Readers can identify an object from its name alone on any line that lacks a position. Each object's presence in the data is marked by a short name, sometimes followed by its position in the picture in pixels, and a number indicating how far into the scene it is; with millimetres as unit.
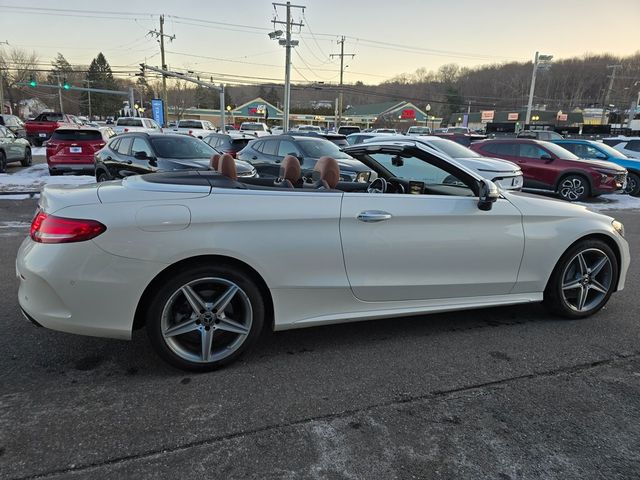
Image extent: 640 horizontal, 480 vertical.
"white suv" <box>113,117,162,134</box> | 27144
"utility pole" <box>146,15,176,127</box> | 51844
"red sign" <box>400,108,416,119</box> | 91406
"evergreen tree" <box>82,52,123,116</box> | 102044
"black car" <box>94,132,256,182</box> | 9133
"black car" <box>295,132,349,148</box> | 15686
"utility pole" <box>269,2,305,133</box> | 36094
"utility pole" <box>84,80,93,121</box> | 95794
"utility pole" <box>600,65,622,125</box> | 79812
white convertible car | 2750
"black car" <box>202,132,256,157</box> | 15334
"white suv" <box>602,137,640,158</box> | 16141
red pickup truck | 27141
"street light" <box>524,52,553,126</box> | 41359
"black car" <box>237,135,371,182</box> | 10664
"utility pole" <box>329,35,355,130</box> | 61250
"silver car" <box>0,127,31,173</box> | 14181
